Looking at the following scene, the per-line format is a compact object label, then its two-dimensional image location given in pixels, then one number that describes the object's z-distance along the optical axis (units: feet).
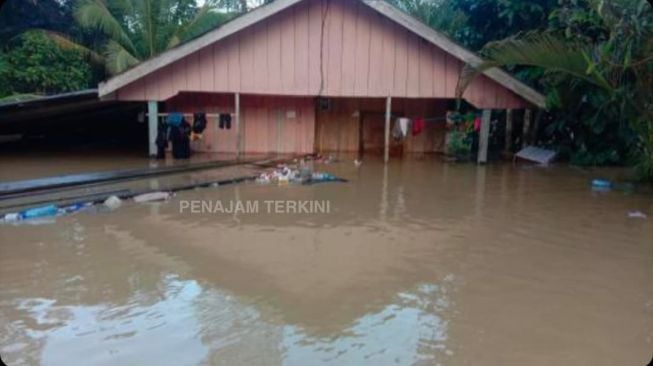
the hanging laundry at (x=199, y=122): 43.75
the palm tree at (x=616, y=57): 29.50
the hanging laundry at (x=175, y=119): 43.10
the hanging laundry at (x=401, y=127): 44.75
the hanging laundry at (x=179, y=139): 43.57
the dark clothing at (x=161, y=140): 42.83
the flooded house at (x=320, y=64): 40.47
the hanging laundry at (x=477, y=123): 47.51
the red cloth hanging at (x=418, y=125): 48.01
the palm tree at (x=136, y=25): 58.23
